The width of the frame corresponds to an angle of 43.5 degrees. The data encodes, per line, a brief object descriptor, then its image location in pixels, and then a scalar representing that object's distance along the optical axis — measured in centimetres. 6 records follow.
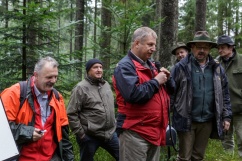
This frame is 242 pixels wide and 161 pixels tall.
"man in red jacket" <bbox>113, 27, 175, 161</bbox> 340
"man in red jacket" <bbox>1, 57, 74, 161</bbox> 303
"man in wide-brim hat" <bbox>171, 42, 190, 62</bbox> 621
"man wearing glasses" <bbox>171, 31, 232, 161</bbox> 431
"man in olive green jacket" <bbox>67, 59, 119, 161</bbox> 475
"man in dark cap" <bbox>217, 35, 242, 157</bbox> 584
